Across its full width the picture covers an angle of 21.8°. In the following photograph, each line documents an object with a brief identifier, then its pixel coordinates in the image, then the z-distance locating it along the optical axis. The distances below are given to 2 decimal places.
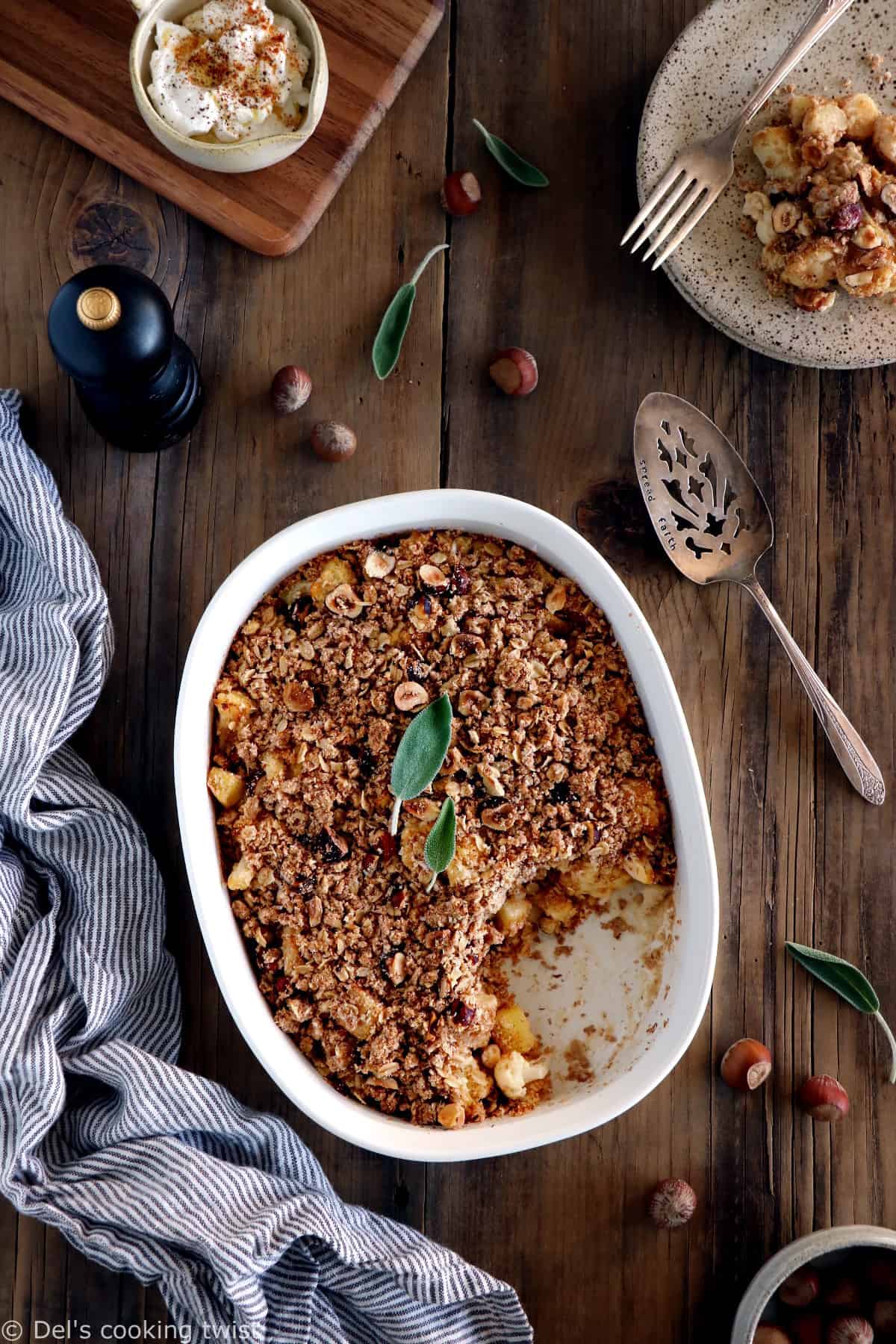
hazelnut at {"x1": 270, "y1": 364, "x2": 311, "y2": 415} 1.07
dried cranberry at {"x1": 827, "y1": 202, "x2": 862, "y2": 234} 1.03
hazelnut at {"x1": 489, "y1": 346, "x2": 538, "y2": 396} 1.08
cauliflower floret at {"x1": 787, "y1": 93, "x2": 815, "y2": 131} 1.05
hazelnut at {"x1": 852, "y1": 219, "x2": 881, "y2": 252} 1.03
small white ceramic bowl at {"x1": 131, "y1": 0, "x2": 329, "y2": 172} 1.02
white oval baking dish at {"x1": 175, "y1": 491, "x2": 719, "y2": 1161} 1.01
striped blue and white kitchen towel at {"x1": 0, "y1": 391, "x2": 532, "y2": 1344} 1.02
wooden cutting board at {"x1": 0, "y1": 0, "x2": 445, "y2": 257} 1.07
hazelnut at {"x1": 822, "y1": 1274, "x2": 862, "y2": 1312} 1.06
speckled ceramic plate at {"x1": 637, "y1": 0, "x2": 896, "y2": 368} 1.06
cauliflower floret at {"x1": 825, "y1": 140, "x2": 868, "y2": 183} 1.03
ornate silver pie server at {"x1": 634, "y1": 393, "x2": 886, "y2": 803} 1.08
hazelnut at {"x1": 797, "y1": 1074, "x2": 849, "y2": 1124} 1.08
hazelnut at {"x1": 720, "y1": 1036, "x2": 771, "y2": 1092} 1.08
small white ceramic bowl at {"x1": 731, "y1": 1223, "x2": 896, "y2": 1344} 1.03
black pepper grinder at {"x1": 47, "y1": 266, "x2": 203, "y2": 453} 0.98
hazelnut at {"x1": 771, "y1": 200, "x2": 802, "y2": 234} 1.04
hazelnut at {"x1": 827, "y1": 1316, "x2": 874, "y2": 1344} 1.04
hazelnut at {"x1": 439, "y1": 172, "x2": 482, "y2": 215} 1.08
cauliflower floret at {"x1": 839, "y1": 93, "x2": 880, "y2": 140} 1.04
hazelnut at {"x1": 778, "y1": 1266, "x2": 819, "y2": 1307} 1.06
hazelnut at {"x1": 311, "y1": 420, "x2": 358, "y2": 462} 1.07
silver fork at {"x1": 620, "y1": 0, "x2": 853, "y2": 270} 1.05
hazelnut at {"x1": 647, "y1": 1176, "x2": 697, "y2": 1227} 1.07
